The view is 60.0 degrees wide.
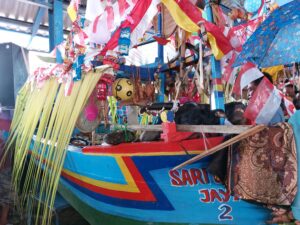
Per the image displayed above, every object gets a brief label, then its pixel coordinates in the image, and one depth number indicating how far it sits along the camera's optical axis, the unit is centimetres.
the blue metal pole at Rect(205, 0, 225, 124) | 189
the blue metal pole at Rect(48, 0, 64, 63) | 591
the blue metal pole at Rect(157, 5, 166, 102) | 302
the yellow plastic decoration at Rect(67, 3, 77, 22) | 286
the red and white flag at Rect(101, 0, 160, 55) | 200
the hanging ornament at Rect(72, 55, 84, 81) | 249
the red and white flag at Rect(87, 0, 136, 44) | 209
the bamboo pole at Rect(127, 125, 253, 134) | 155
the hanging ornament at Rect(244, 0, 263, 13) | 282
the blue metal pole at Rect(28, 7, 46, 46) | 670
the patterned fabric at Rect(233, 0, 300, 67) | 188
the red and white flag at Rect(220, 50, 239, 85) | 201
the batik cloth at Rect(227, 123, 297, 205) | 149
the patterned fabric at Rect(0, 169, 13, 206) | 333
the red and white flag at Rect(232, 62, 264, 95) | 161
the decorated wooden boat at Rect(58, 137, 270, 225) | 179
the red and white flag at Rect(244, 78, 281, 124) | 153
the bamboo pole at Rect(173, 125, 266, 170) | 148
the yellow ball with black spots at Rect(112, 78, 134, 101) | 262
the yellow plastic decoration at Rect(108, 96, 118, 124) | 289
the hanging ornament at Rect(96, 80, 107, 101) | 253
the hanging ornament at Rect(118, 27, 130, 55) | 204
